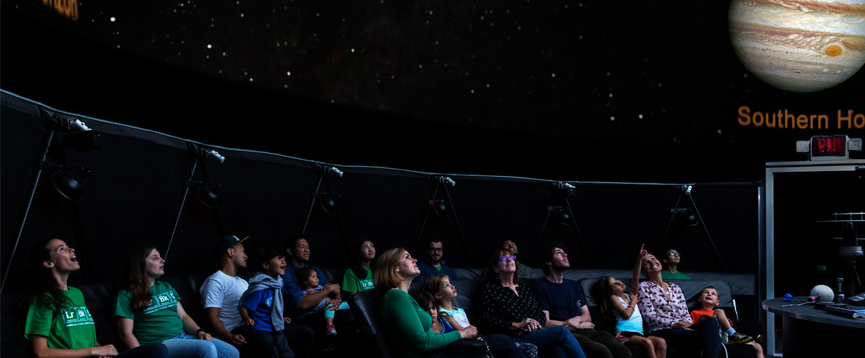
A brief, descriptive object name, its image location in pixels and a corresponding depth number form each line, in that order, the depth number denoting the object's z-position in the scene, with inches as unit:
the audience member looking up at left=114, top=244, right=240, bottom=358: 162.4
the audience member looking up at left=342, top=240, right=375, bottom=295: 247.8
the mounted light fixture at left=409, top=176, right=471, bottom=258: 306.8
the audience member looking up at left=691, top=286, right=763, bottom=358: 232.1
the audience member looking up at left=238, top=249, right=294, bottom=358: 192.2
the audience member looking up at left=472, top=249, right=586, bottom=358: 193.2
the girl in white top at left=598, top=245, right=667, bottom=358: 216.5
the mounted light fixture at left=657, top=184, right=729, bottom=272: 328.2
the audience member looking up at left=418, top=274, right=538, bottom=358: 178.2
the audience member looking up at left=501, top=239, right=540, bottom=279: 264.1
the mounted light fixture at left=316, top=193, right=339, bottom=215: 269.1
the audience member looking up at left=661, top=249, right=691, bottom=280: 285.1
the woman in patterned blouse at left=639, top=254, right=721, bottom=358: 216.5
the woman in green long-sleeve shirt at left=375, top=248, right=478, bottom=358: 161.3
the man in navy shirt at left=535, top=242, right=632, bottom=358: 216.2
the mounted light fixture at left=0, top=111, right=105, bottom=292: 160.2
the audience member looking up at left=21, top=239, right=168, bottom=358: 136.9
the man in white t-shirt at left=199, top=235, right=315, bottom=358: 187.6
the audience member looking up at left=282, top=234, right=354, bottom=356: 219.9
